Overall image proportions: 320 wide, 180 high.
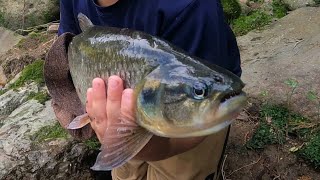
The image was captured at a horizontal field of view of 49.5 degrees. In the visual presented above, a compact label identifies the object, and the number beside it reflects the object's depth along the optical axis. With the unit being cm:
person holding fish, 100
